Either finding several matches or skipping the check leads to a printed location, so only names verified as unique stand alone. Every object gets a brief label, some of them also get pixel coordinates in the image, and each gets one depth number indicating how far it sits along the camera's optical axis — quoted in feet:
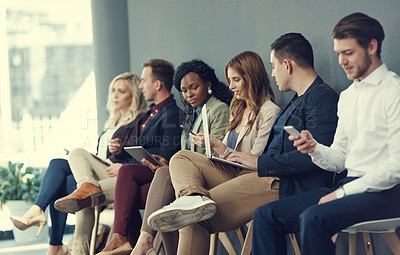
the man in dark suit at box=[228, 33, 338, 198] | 14.84
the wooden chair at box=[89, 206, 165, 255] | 21.52
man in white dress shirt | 11.84
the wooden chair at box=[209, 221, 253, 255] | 16.68
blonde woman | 22.74
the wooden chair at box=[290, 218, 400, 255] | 11.94
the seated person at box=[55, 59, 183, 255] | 20.90
